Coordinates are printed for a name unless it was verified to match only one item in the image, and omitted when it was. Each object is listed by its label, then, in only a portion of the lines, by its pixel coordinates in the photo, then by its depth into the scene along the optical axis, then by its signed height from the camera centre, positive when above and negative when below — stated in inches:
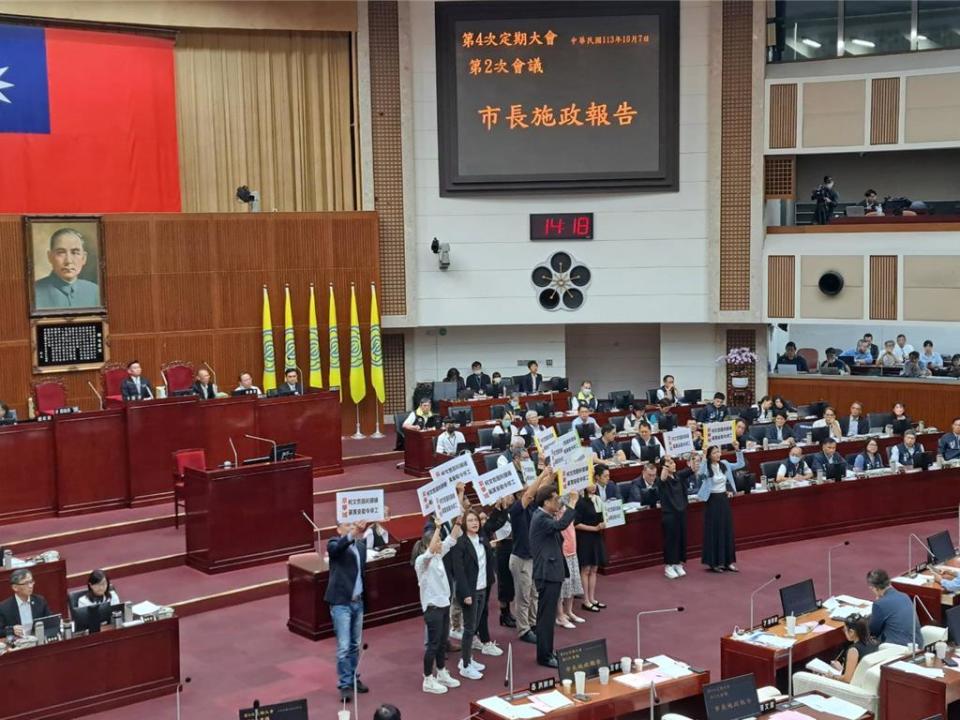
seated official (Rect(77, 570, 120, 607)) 377.1 -98.5
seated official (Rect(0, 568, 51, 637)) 366.6 -100.5
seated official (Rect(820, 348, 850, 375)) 843.4 -66.5
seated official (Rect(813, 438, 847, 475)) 612.4 -96.7
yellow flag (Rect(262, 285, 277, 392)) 775.7 -48.0
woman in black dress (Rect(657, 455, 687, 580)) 531.8 -109.3
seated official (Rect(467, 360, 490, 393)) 798.5 -70.8
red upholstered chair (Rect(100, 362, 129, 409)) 647.1 -54.4
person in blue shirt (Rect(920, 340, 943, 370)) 828.6 -63.2
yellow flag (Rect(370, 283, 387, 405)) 823.7 -48.0
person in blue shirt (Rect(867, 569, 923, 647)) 356.2 -102.6
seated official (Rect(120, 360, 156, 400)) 596.1 -53.1
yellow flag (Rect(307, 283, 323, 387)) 793.6 -45.0
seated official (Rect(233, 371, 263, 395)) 638.5 -57.3
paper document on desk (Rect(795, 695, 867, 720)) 307.9 -113.0
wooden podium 508.4 -101.0
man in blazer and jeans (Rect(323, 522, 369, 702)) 386.0 -104.7
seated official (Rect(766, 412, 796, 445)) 677.9 -92.7
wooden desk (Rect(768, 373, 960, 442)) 802.8 -85.8
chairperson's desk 557.6 -81.6
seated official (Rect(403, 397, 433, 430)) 679.1 -80.7
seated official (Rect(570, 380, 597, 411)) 760.3 -79.0
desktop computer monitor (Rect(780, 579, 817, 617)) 382.0 -105.8
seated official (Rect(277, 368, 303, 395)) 651.5 -58.8
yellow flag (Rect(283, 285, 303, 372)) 784.3 -40.6
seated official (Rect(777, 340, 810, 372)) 866.8 -64.2
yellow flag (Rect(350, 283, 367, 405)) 812.0 -57.2
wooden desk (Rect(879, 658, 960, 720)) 316.5 -113.1
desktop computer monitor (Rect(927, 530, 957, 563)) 449.1 -104.9
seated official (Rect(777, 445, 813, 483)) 603.2 -99.4
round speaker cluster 872.3 -4.6
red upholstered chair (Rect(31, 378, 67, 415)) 619.8 -59.6
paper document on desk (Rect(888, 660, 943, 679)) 323.1 -108.8
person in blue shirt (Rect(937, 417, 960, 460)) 659.4 -97.9
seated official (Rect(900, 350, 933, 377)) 809.5 -67.7
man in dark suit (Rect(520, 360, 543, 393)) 793.6 -71.0
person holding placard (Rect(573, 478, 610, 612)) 478.0 -107.6
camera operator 866.1 +47.6
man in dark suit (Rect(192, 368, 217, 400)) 618.8 -56.6
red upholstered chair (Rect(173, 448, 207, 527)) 572.4 -88.1
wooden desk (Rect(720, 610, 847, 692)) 353.7 -115.2
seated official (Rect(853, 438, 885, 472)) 632.4 -101.2
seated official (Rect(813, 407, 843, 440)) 686.5 -88.4
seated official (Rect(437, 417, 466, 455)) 647.1 -89.2
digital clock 866.8 +33.4
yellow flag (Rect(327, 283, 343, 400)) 805.9 -48.4
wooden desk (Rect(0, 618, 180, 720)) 357.1 -120.9
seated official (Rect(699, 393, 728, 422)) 717.3 -83.5
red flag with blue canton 705.6 +95.6
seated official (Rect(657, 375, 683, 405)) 779.1 -77.7
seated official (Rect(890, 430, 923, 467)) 644.1 -98.0
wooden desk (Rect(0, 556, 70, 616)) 420.8 -105.9
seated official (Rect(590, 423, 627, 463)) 615.2 -91.9
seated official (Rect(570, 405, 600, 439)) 676.1 -84.9
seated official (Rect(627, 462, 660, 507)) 545.3 -99.4
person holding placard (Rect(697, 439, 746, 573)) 534.6 -111.6
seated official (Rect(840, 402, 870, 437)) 705.6 -91.5
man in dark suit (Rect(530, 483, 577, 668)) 400.2 -92.3
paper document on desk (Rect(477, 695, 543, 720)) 302.0 -110.1
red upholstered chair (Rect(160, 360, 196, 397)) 679.1 -55.5
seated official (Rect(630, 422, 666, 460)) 639.1 -90.1
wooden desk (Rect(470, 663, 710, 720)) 308.8 -112.2
